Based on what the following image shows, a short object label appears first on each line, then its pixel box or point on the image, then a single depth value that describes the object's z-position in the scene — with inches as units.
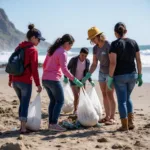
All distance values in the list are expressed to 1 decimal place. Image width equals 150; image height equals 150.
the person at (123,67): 213.6
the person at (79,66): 279.0
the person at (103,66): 233.6
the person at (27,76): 210.8
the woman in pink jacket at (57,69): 216.4
